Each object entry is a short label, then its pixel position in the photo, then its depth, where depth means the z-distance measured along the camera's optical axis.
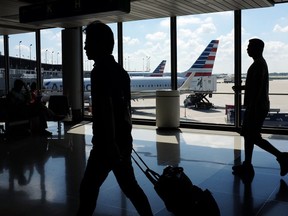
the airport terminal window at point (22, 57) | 12.88
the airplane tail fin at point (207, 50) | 9.16
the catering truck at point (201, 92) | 12.30
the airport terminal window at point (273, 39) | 8.55
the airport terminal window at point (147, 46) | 10.01
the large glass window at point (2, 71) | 13.62
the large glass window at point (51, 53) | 11.93
